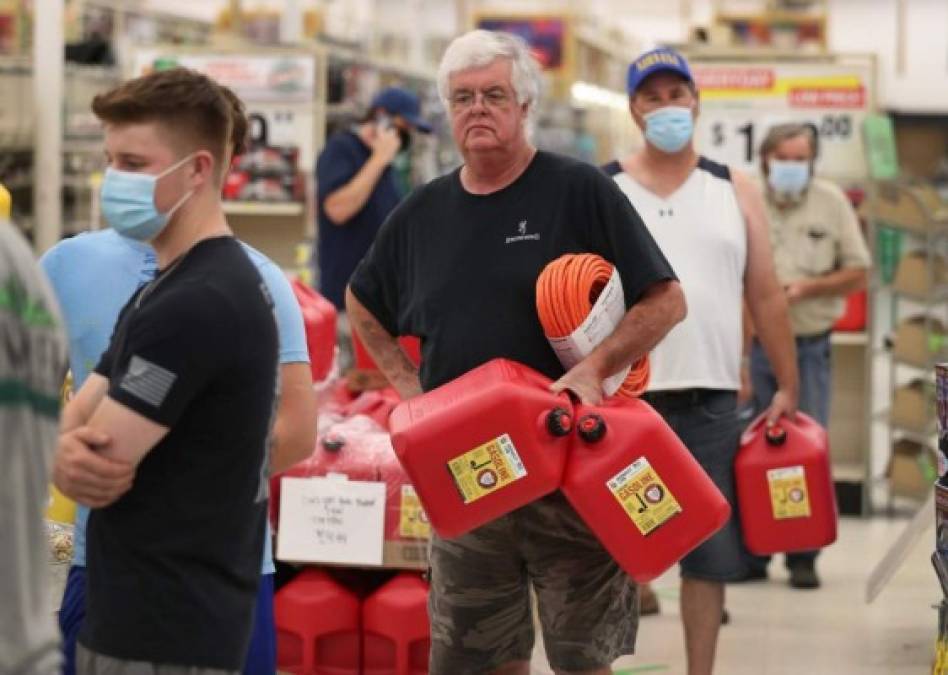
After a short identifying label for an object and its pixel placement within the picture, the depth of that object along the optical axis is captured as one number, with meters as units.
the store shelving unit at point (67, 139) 9.52
